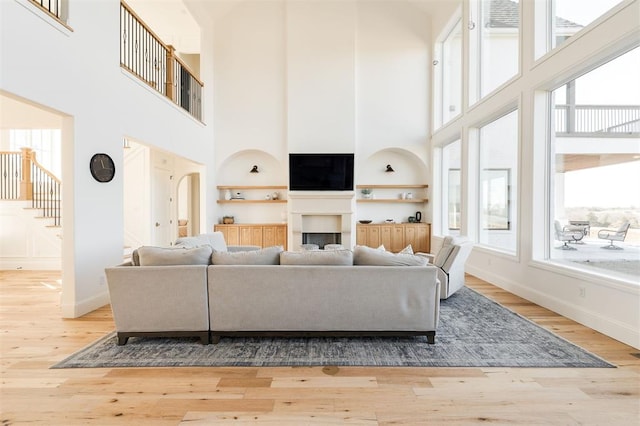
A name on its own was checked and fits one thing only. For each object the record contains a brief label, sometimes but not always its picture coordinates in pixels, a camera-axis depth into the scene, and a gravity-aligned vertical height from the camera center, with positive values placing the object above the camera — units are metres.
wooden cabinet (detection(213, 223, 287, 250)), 8.49 -0.61
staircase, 6.51 -0.10
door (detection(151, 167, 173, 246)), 7.64 +0.10
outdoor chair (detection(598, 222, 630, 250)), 3.34 -0.26
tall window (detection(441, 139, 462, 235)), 7.39 +0.53
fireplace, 8.22 +0.05
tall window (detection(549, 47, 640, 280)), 3.29 +0.50
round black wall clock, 4.02 +0.56
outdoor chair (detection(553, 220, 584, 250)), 3.94 -0.31
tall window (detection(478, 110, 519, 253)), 5.15 +0.49
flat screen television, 8.20 +1.06
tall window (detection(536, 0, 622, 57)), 3.55 +2.32
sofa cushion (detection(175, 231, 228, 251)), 4.50 -0.46
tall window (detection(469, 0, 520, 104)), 5.11 +2.90
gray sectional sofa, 2.97 -0.80
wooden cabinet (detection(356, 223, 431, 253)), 8.46 -0.66
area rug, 2.69 -1.25
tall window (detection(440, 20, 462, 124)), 7.24 +3.24
